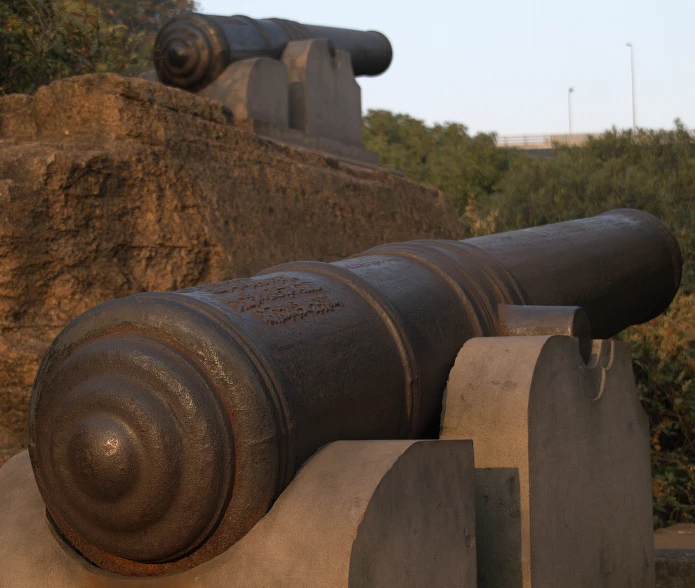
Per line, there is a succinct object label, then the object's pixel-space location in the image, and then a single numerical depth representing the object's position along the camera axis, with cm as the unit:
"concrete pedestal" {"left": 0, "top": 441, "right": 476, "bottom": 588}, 221
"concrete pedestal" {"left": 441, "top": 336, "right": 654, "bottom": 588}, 299
